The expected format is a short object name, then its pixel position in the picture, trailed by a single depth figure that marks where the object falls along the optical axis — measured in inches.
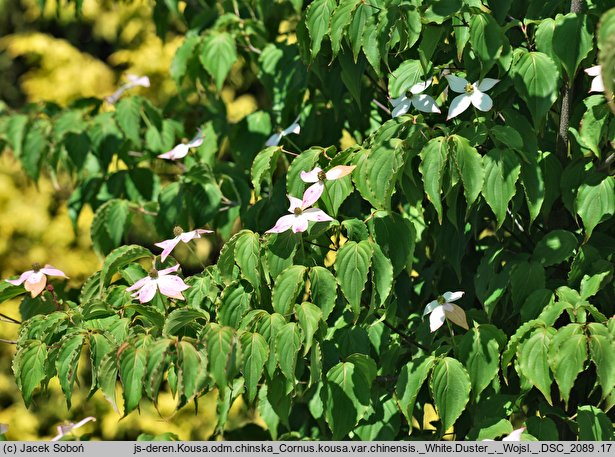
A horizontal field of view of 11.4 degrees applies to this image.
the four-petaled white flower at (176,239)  146.5
